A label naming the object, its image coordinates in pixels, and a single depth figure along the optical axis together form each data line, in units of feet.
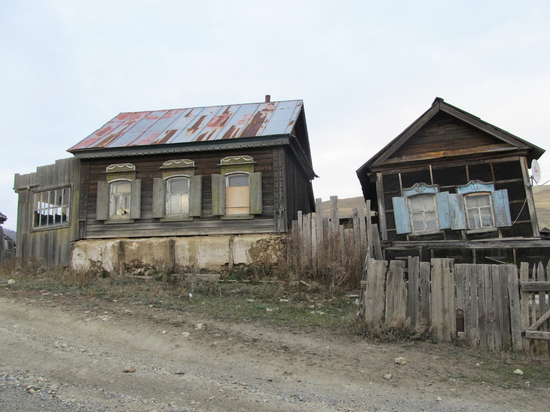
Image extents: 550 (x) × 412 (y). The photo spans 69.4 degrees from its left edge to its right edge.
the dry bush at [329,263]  33.60
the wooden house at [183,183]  42.57
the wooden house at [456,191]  36.45
